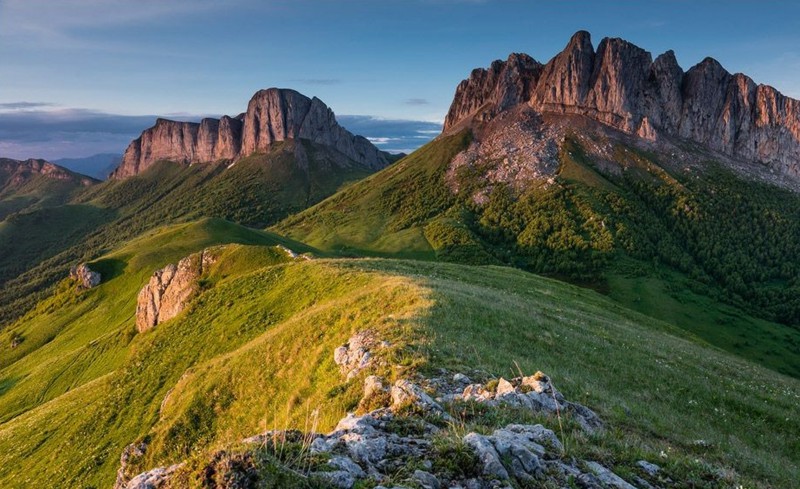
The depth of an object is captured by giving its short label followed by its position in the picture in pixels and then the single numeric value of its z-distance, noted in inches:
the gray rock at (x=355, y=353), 781.3
